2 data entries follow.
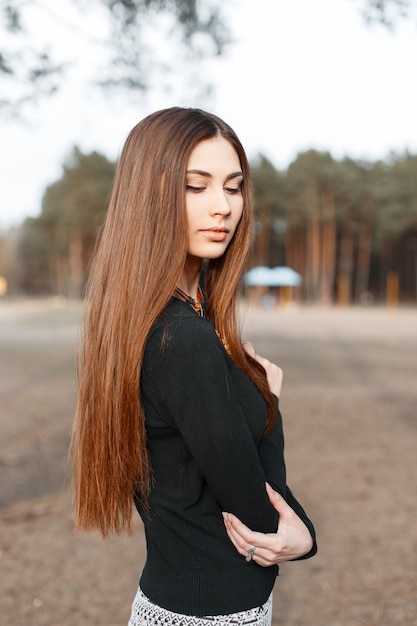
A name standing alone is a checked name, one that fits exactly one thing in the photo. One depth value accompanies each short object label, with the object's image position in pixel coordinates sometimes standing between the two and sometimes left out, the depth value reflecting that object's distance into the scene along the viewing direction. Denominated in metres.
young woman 1.16
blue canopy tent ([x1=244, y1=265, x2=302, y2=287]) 42.56
